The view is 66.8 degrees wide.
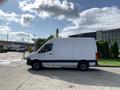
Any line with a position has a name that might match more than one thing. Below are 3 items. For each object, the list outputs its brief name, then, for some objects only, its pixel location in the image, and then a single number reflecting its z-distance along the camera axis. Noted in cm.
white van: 682
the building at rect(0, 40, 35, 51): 2854
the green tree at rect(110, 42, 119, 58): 1308
